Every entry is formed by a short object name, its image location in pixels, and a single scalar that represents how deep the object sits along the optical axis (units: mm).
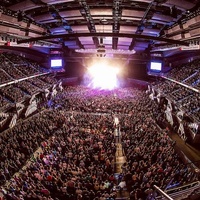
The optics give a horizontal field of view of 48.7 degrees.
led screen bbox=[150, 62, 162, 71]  34888
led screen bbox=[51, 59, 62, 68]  37888
